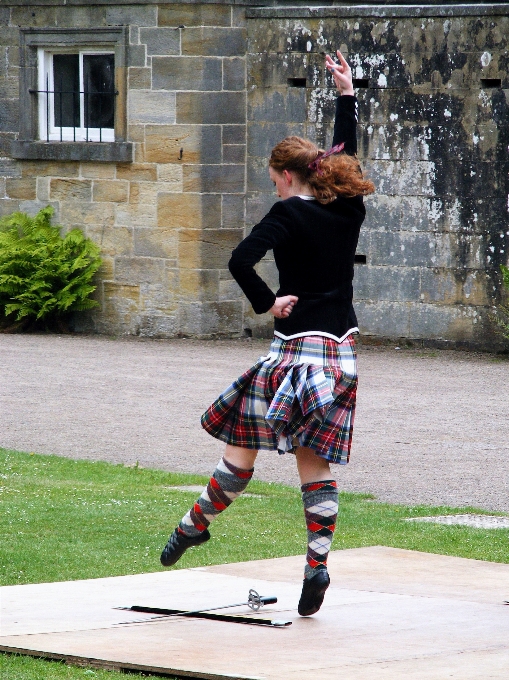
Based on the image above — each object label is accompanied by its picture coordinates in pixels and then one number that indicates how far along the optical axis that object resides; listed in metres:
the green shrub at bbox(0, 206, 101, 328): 29.73
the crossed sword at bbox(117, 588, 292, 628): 9.55
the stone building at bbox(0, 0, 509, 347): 27.73
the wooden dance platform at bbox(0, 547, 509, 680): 8.27
